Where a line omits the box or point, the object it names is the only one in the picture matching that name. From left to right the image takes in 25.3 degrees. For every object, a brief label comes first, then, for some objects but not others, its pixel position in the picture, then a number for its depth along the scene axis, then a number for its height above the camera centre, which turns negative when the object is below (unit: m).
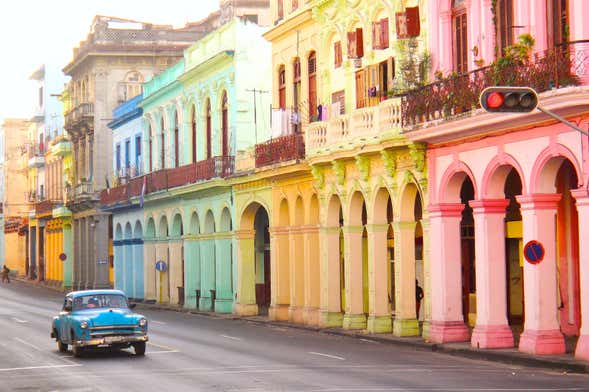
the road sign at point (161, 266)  56.42 -0.57
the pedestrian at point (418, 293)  36.55 -1.28
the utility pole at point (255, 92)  47.70 +5.76
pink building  24.88 +1.67
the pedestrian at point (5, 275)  91.62 -1.32
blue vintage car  27.61 -1.47
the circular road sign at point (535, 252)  25.56 -0.14
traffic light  19.75 +2.22
